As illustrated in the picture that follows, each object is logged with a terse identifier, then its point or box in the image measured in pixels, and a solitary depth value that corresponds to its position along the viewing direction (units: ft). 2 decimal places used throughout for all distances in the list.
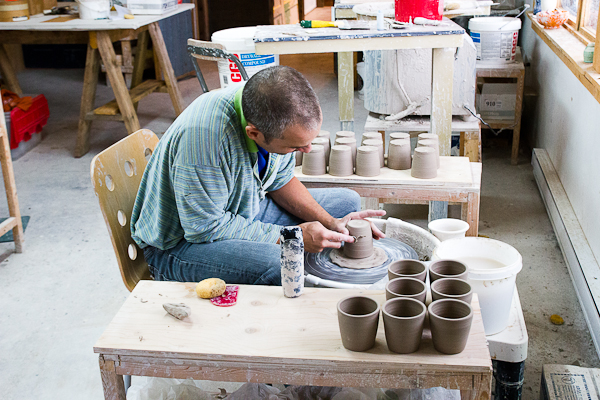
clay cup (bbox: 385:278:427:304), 4.30
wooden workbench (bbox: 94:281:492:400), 3.94
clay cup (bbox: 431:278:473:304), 4.26
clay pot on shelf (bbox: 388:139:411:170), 7.84
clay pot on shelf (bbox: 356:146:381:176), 7.59
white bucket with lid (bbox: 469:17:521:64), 12.71
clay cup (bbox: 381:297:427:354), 3.87
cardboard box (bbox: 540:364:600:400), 5.29
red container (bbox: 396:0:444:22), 8.07
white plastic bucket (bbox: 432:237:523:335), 5.12
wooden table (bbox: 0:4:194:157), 13.28
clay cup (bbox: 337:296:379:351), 3.91
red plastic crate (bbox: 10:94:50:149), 14.05
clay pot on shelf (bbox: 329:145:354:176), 7.68
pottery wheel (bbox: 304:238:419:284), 5.68
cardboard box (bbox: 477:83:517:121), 13.15
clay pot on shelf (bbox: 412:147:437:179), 7.32
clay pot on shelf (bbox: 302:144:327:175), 7.75
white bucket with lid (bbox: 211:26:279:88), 11.97
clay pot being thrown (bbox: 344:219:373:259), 5.80
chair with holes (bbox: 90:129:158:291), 5.50
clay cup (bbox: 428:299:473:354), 3.84
